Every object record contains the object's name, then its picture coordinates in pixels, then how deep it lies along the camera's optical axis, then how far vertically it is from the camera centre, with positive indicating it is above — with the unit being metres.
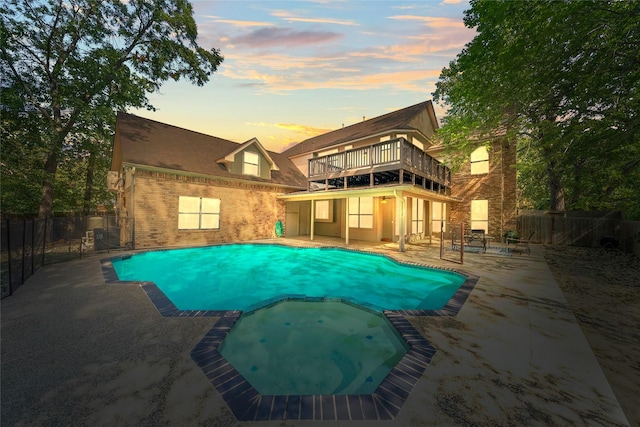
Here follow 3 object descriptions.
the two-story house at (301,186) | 11.76 +1.83
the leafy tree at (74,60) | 11.80 +8.24
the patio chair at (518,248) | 10.63 -1.33
